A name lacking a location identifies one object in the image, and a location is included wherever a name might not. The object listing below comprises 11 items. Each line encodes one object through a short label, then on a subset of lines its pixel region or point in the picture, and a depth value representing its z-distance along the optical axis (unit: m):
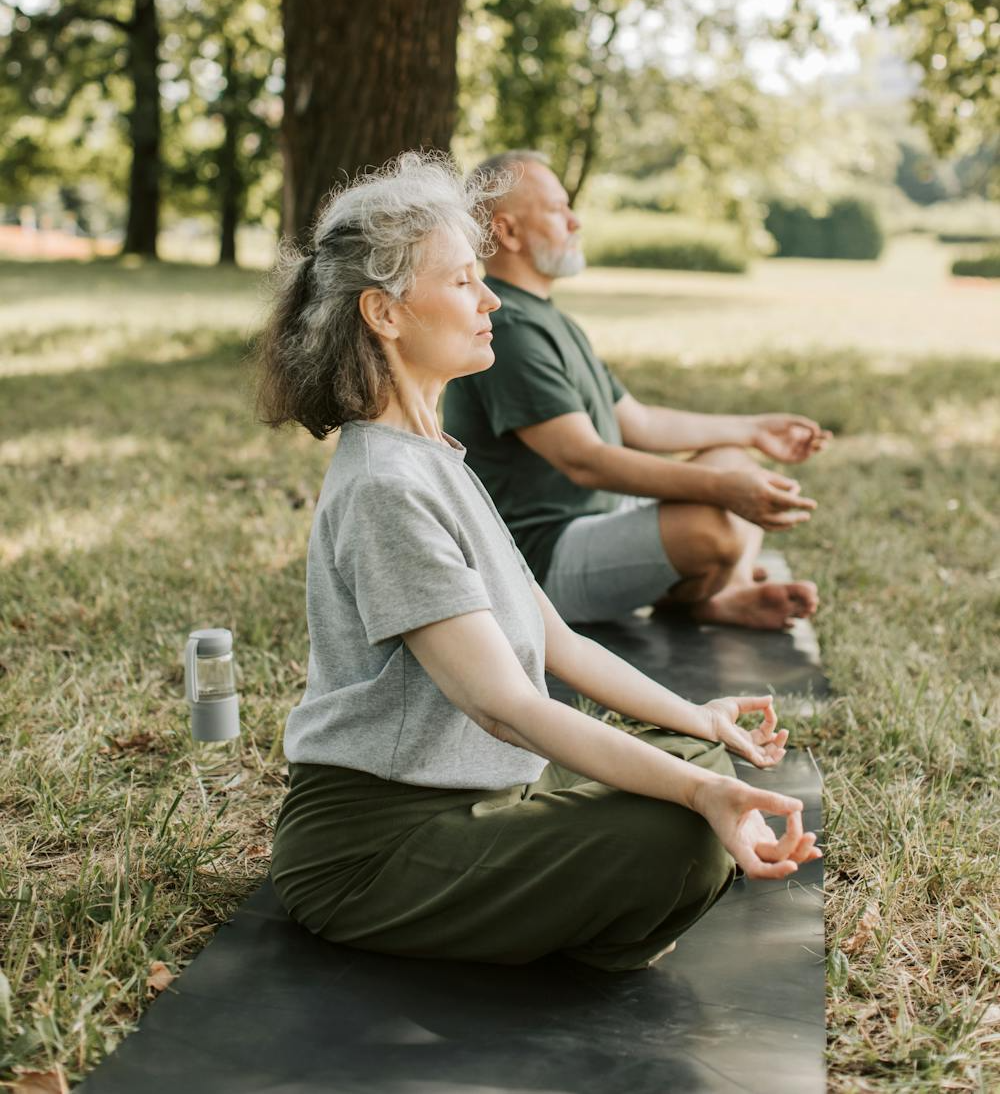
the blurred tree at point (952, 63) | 8.14
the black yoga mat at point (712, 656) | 3.64
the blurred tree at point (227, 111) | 18.83
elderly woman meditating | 1.95
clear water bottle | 3.09
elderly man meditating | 3.68
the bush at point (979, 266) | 28.50
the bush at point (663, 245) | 29.88
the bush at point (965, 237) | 44.49
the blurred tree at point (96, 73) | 17.08
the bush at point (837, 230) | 39.41
